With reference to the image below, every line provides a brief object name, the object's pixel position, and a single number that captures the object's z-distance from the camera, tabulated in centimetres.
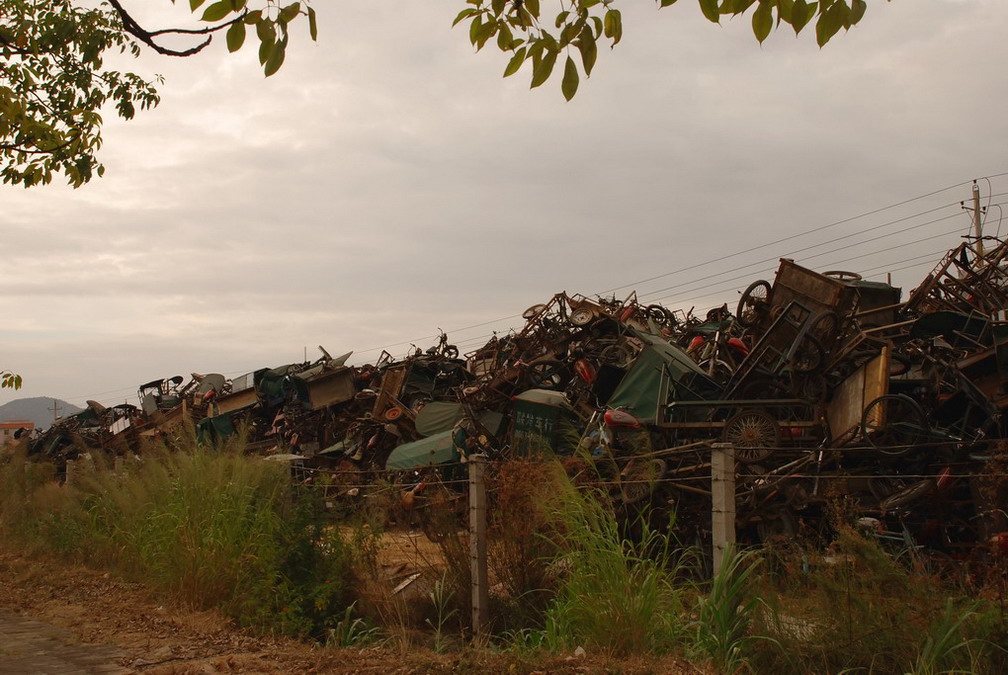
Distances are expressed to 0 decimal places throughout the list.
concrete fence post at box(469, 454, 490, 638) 810
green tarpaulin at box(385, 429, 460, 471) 1645
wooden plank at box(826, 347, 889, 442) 1077
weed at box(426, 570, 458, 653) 841
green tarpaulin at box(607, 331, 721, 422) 1339
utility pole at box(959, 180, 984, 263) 3584
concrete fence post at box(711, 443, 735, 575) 630
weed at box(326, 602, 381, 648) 790
